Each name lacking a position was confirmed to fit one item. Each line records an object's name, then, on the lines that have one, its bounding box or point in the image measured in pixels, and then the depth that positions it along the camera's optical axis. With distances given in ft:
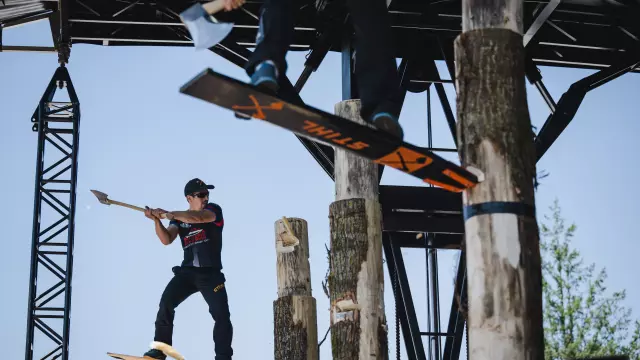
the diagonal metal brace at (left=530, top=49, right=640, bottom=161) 45.06
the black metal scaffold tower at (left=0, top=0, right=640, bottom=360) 43.86
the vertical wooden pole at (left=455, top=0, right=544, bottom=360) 17.30
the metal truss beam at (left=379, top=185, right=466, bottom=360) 44.57
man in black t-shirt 31.24
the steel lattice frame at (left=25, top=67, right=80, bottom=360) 48.96
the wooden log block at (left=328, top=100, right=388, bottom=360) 30.19
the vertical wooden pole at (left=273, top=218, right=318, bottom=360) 34.45
